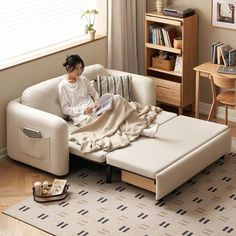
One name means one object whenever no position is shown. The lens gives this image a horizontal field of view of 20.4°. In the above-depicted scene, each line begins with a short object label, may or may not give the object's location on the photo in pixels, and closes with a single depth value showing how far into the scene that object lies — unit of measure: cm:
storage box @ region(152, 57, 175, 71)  669
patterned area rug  467
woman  570
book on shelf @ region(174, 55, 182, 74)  661
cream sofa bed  502
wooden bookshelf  649
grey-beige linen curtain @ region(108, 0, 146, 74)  668
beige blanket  534
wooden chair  593
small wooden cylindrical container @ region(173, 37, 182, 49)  651
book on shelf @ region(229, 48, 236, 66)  627
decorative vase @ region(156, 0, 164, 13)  665
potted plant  655
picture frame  634
